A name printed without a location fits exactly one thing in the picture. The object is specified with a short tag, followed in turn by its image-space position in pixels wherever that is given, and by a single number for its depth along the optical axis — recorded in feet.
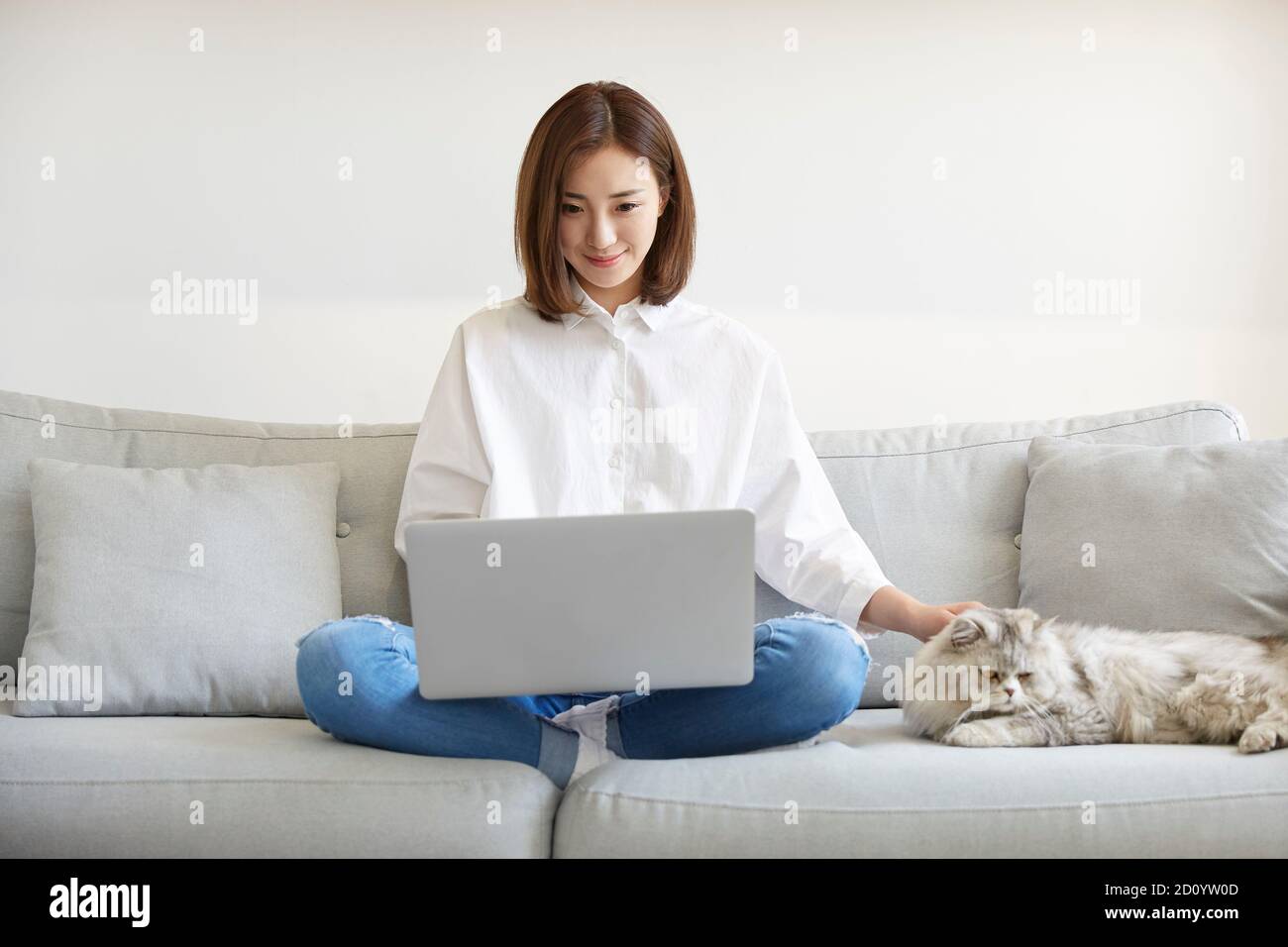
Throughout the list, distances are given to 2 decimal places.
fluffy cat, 5.61
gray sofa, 4.70
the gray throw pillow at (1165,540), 6.39
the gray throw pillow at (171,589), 6.48
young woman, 6.40
